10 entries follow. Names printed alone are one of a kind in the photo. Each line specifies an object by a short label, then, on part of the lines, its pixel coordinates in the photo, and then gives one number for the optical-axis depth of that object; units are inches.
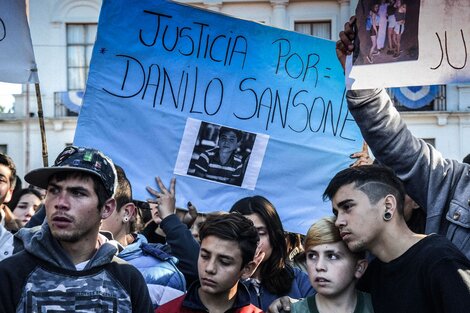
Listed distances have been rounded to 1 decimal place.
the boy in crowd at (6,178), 207.6
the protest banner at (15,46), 185.0
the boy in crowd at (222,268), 153.3
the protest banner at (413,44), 143.6
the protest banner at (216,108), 207.5
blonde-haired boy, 149.7
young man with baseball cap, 121.8
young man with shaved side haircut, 128.7
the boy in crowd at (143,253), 165.6
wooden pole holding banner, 192.9
